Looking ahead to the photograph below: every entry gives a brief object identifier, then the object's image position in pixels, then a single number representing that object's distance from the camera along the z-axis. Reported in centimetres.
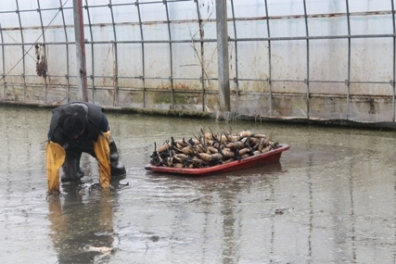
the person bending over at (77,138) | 910
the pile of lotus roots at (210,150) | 1036
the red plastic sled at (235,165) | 1016
